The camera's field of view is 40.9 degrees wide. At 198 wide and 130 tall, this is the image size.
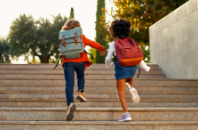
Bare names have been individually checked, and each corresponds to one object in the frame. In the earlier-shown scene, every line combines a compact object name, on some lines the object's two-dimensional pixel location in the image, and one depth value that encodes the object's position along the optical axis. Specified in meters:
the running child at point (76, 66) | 4.05
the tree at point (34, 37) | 22.09
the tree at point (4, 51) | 22.73
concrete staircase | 3.85
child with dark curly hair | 3.84
